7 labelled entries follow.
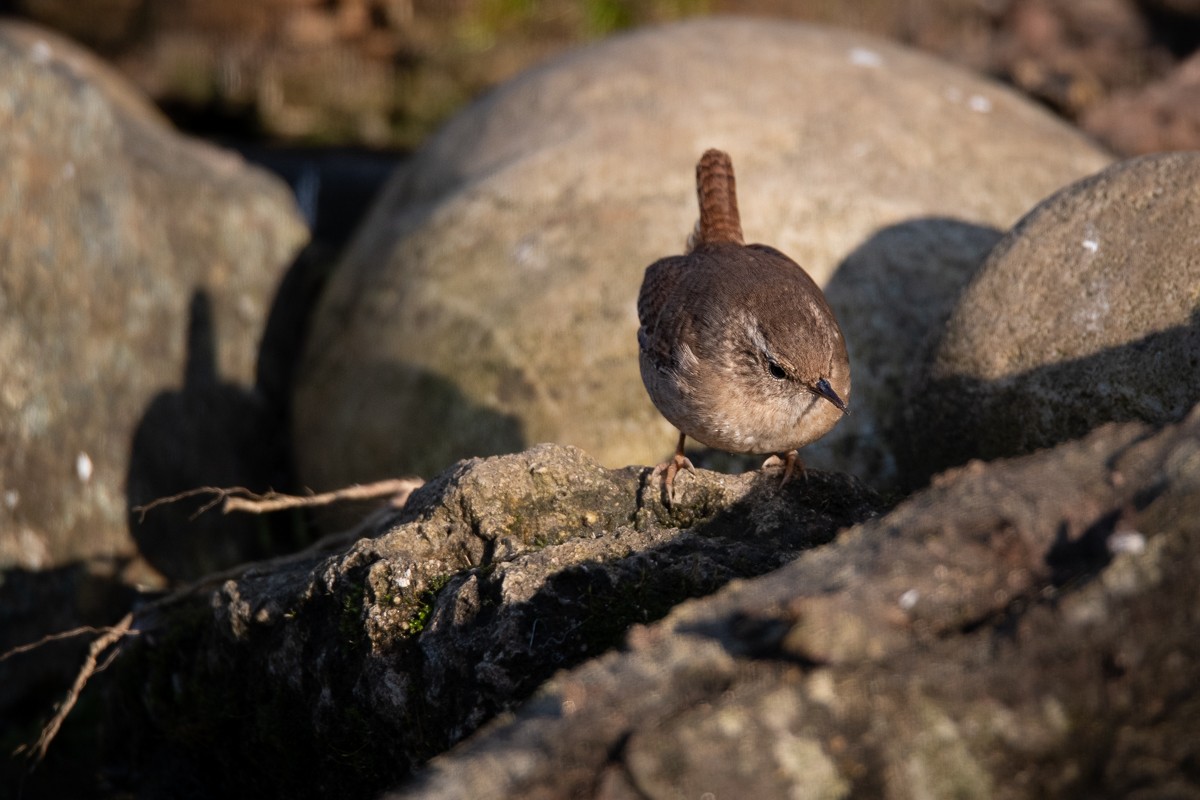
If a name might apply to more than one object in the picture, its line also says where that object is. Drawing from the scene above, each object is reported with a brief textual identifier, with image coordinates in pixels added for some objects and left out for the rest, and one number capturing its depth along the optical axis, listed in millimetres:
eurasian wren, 7820
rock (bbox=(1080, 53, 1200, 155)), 14742
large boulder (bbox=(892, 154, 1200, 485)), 7676
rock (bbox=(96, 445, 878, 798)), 6133
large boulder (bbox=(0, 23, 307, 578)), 10805
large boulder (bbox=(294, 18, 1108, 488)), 11125
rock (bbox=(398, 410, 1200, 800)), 4262
